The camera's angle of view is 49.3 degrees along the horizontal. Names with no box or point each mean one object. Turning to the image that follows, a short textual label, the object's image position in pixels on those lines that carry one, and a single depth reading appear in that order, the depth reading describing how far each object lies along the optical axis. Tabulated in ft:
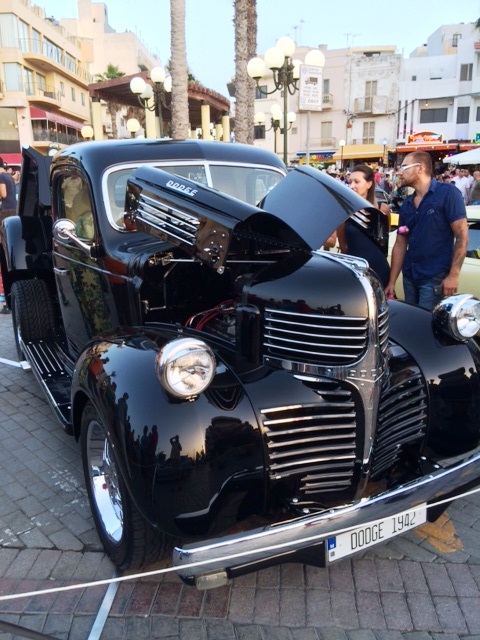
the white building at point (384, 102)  137.90
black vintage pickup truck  6.52
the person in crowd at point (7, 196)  28.32
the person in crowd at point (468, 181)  48.77
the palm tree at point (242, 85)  44.88
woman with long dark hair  10.44
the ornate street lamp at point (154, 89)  44.98
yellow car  17.78
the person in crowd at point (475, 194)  37.27
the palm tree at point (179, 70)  41.37
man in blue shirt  13.61
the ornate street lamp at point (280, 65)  35.24
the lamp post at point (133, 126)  61.36
